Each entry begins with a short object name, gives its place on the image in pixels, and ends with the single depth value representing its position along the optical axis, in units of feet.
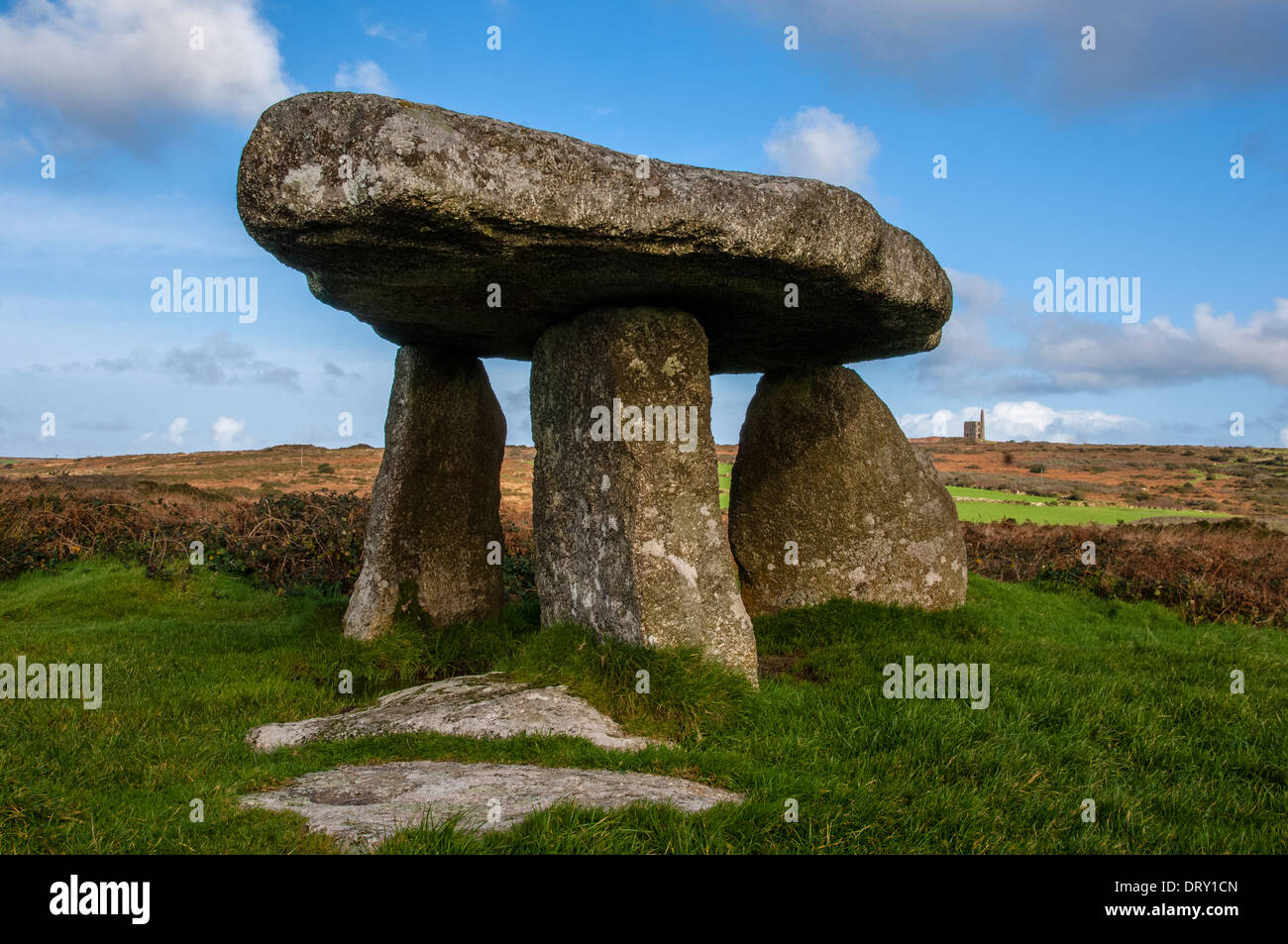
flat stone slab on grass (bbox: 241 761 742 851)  14.07
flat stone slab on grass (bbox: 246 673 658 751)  19.70
